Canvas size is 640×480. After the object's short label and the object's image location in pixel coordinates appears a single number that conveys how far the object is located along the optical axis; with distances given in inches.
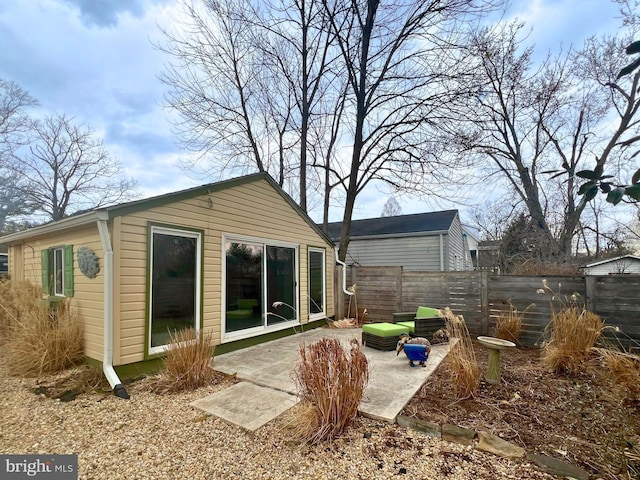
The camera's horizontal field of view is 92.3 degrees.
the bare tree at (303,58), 363.6
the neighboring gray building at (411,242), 467.2
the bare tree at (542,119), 378.3
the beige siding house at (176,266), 153.3
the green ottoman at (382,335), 207.5
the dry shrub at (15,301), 204.1
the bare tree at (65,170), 665.0
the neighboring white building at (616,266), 487.2
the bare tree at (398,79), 327.3
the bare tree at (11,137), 598.9
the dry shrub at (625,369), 115.2
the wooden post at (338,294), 325.7
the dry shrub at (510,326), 221.8
